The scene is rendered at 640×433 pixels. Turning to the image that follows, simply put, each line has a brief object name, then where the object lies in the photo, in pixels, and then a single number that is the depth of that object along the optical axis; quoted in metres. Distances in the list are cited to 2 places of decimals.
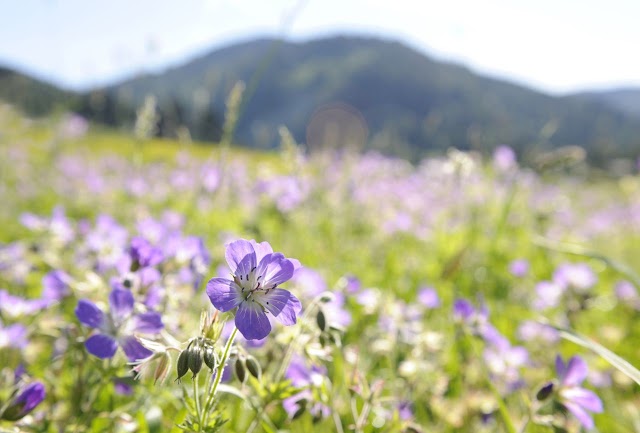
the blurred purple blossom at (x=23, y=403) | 0.23
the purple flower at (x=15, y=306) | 0.34
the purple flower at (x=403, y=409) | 0.30
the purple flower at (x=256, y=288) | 0.19
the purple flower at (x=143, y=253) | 0.27
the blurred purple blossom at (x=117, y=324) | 0.24
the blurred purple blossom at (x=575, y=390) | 0.27
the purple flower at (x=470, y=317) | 0.36
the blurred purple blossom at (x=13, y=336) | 0.31
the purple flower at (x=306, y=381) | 0.27
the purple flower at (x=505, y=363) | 0.39
